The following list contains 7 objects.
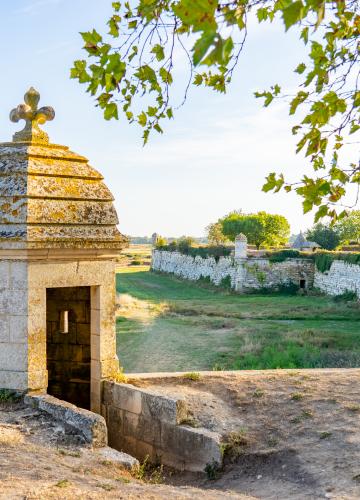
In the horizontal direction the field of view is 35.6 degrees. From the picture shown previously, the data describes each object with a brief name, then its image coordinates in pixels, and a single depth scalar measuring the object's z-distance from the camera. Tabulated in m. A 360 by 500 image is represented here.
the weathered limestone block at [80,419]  4.76
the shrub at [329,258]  27.62
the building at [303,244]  47.41
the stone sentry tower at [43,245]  5.50
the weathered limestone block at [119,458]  4.44
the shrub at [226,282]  34.53
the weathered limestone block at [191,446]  4.97
